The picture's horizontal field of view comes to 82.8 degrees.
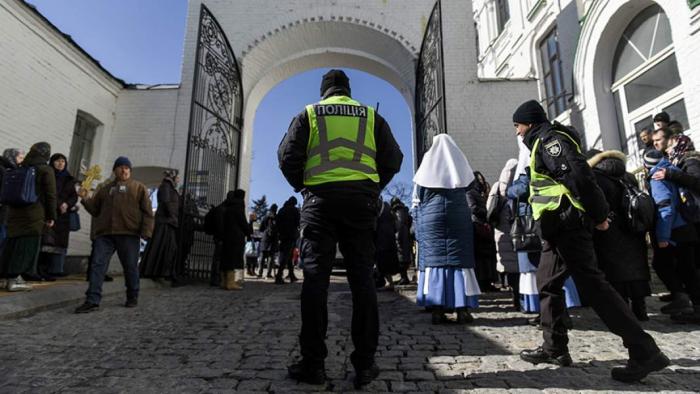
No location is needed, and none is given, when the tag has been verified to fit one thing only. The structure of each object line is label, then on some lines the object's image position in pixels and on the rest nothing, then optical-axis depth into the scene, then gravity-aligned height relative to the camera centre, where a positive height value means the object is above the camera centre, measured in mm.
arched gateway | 8594 +4856
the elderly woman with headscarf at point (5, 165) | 4797 +1262
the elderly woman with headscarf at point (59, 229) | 5919 +567
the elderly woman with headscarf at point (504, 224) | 4535 +545
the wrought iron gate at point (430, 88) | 8242 +4112
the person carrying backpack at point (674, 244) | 3822 +275
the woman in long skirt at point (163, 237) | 6691 +523
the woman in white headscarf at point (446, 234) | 3992 +373
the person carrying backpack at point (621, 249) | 3695 +212
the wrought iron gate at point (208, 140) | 7867 +2829
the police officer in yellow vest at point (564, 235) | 2428 +235
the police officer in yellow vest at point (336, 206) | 2354 +390
